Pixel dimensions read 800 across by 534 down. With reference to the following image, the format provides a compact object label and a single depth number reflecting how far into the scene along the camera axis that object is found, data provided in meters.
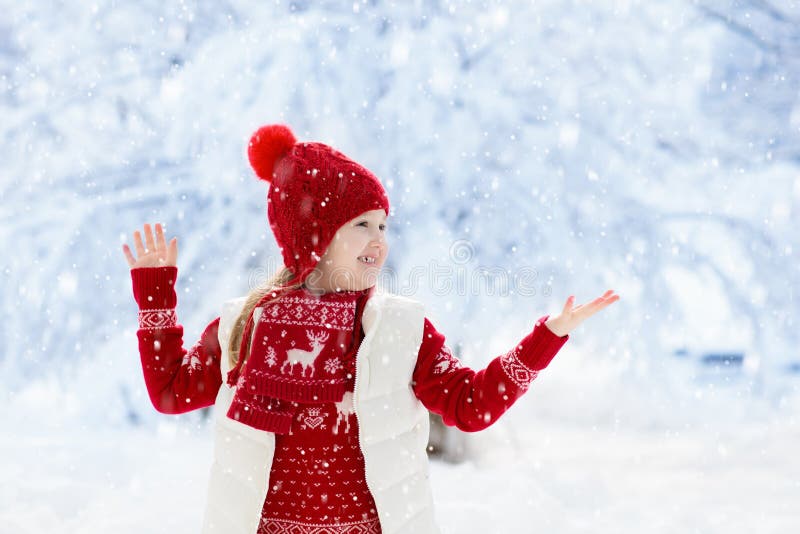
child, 3.27
